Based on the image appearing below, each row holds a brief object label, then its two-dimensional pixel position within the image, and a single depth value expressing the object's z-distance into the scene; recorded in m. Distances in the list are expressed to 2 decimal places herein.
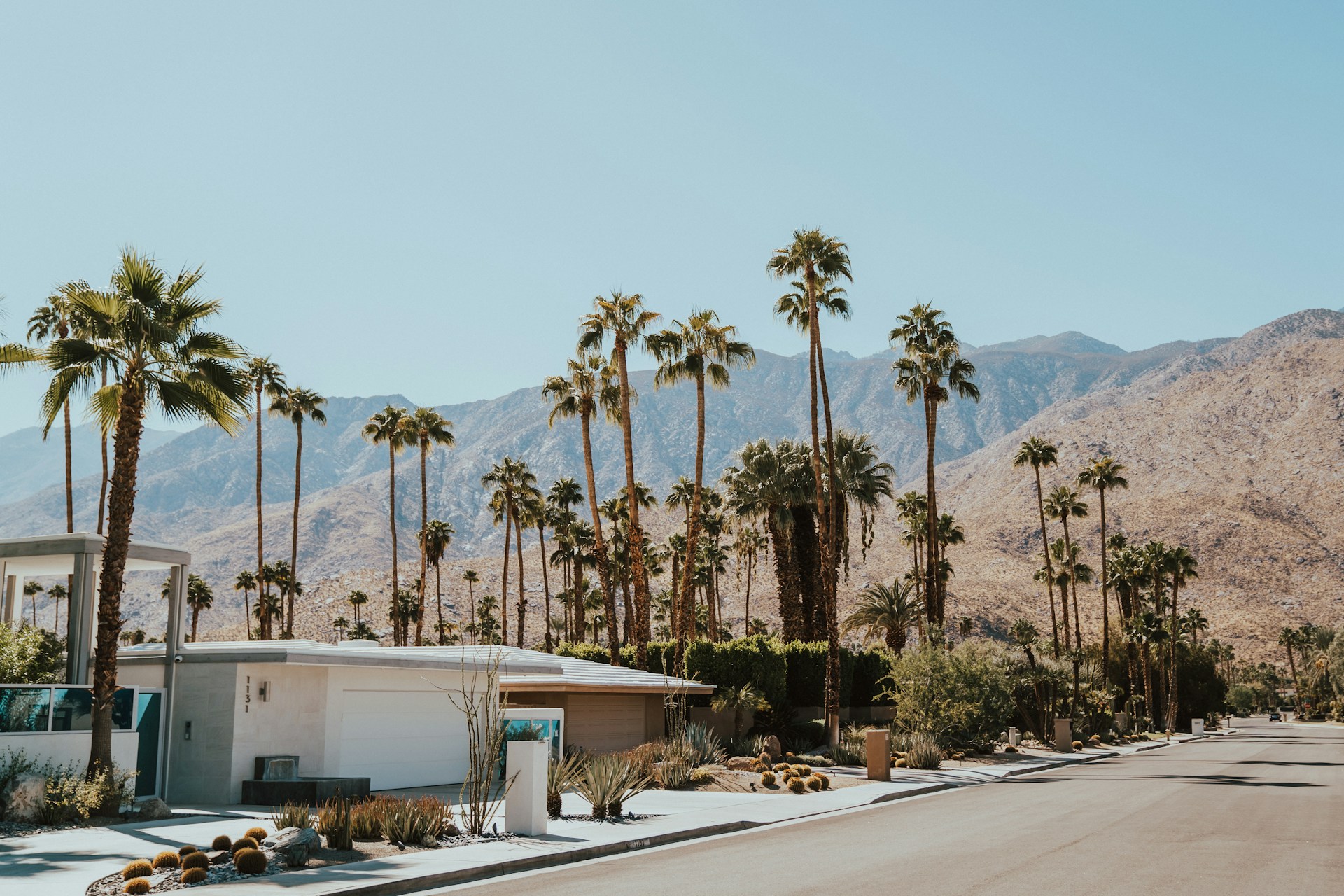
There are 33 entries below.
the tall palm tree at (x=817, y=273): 42.31
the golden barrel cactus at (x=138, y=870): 13.07
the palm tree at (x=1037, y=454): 75.94
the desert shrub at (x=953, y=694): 41.91
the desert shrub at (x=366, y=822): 17.09
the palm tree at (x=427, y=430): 64.12
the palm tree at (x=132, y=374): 21.06
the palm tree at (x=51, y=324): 45.97
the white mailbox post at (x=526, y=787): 18.44
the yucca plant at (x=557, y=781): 20.84
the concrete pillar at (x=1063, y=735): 49.75
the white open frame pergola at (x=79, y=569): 23.41
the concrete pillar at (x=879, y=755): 30.84
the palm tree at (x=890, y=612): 55.31
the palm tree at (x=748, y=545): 73.19
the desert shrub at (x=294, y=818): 16.17
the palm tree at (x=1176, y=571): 87.04
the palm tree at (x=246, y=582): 95.62
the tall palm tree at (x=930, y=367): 50.19
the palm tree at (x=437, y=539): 80.88
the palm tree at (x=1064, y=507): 81.19
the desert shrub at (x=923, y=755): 36.06
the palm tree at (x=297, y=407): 61.59
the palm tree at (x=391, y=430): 64.38
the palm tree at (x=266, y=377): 59.03
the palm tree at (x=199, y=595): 87.25
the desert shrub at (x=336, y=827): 16.02
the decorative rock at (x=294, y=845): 14.38
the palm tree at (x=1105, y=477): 79.04
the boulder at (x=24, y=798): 18.73
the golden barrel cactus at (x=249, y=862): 13.69
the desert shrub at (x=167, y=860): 13.80
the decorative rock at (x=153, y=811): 20.14
